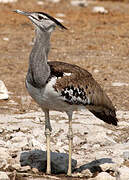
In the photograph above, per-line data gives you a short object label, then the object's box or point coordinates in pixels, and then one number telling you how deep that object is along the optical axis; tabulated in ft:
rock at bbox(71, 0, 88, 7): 101.03
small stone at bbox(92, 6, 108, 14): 95.68
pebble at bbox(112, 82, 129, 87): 62.69
